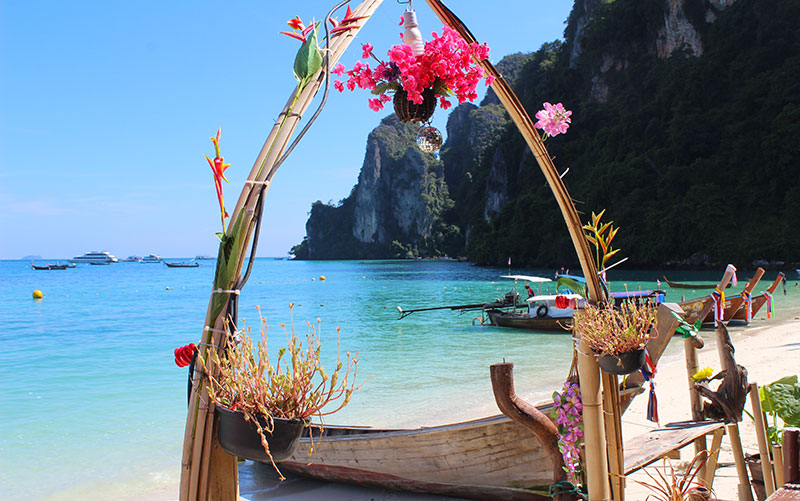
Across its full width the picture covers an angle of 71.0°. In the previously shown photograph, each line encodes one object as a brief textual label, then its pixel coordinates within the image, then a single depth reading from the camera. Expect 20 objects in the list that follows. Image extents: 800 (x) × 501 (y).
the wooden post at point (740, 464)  3.03
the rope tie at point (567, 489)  2.83
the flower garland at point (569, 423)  2.75
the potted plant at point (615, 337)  2.45
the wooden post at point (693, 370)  3.59
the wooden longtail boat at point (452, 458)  3.90
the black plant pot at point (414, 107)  2.12
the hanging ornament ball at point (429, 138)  2.32
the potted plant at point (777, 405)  2.89
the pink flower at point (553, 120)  2.71
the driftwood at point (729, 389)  3.03
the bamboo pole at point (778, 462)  2.60
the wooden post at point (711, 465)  3.02
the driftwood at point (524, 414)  2.72
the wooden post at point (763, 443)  2.92
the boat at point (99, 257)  134.38
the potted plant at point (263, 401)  1.43
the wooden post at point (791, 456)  1.92
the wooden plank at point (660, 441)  2.90
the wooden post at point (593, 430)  2.49
